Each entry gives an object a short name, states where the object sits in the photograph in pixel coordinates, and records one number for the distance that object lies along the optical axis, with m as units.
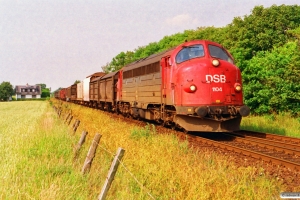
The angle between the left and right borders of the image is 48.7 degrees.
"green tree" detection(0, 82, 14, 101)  129.50
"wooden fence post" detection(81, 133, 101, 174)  7.06
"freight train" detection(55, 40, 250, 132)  11.91
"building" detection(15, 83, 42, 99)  154.25
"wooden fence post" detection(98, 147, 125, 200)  4.94
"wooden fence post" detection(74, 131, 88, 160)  8.59
